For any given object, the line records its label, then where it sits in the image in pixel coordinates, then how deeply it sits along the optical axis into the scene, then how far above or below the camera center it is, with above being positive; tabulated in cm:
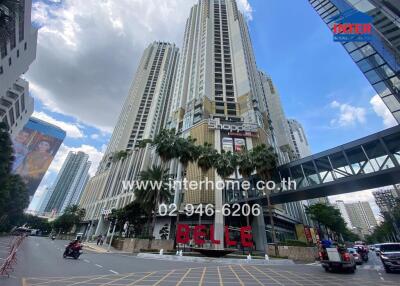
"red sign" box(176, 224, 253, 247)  2732 +304
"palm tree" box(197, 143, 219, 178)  3519 +1563
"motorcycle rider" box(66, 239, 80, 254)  1656 +58
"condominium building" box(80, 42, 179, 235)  7344 +5545
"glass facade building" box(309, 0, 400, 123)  2116 +2195
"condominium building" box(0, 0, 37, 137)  3839 +3857
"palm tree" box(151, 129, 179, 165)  3372 +1665
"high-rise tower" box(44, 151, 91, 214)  17762 +5611
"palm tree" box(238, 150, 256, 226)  3216 +1368
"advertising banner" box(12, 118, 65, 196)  11681 +5632
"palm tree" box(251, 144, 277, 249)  3025 +1315
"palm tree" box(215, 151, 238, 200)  3462 +1443
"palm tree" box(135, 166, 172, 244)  3400 +1015
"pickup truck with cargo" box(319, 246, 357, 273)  1348 +37
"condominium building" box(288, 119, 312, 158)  12539 +7344
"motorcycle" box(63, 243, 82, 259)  1650 +30
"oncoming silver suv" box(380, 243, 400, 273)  1409 +71
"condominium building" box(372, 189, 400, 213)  6751 +2195
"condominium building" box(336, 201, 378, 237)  17075 +3923
